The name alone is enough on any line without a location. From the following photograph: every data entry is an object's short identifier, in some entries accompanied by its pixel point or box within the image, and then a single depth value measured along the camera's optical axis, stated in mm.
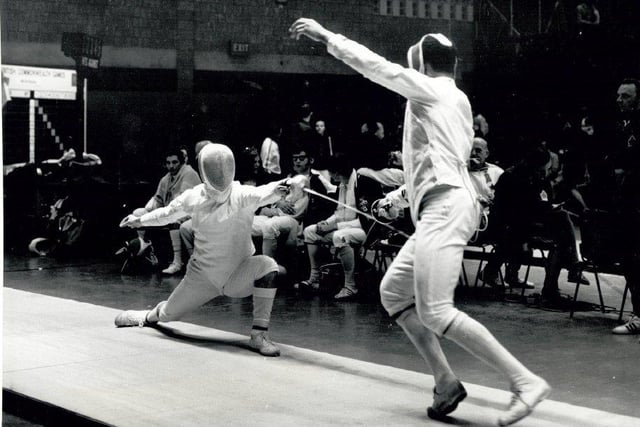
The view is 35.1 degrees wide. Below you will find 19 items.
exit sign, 11484
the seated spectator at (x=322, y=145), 10664
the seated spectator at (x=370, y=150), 9547
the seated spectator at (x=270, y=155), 11438
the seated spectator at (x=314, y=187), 9383
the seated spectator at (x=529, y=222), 8461
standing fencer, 4395
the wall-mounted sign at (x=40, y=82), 12438
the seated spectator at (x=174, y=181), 10492
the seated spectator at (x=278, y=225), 9625
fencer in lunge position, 6496
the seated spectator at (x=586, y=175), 7840
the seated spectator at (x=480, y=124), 12023
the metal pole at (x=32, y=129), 13295
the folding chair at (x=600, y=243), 7363
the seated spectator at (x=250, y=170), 10242
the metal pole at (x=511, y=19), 10478
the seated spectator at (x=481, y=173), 8781
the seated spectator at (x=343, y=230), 8977
